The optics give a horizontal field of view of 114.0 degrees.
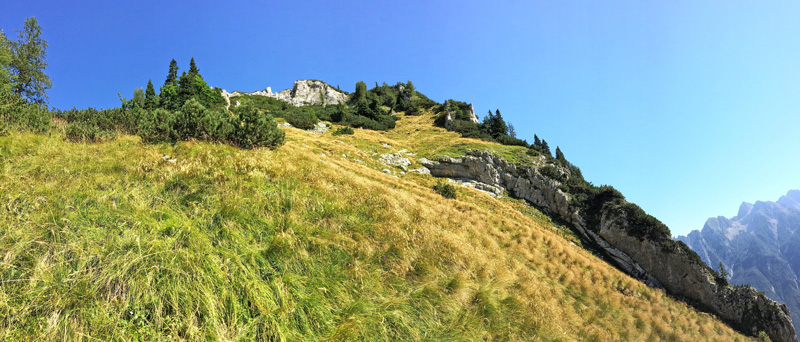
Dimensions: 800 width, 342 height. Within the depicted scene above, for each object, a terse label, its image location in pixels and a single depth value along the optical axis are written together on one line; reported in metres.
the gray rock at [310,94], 88.21
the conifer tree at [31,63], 34.66
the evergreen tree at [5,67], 26.48
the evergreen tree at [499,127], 53.58
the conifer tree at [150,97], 35.84
